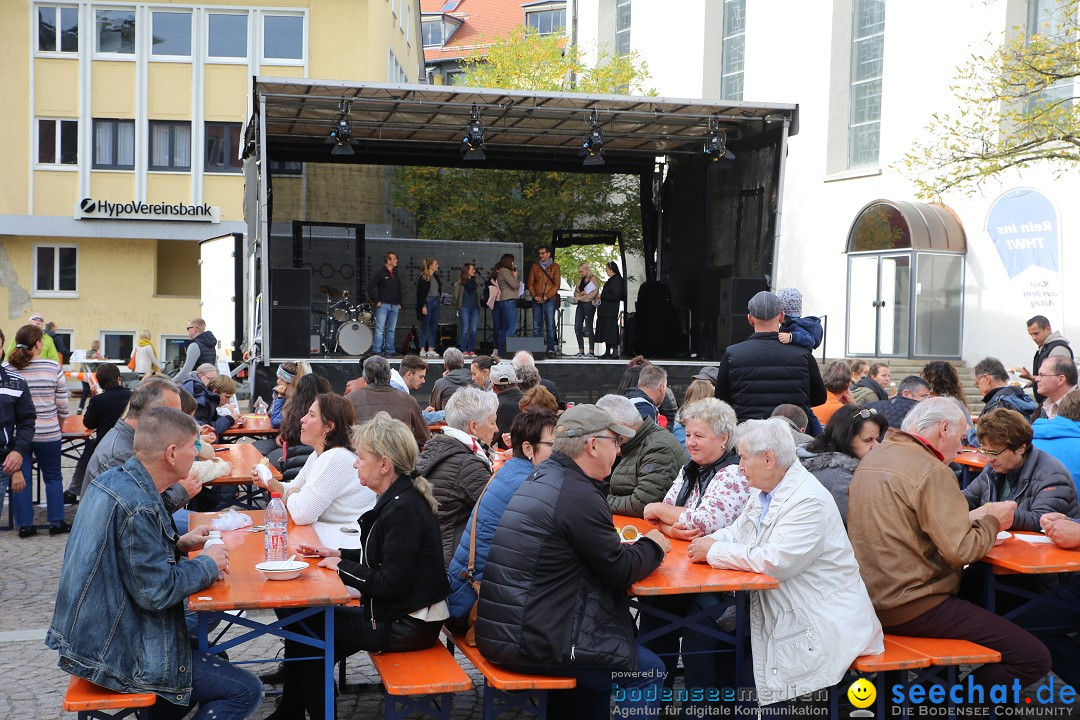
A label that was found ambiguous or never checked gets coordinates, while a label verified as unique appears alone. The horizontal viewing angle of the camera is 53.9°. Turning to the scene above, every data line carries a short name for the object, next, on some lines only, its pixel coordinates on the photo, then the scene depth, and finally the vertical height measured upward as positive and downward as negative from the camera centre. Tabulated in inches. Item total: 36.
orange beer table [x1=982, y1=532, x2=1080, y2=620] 168.7 -38.1
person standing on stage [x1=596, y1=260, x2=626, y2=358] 697.0 +4.5
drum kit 660.1 -9.6
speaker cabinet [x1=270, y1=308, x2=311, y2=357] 529.0 -11.5
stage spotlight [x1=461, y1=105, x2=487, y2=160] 542.3 +90.4
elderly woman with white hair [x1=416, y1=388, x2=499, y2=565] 192.9 -30.0
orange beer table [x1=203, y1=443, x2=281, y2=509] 270.5 -43.7
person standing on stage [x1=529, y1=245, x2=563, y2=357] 700.0 +18.1
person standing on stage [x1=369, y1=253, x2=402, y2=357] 667.4 +7.0
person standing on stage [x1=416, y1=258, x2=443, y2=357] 713.0 +6.8
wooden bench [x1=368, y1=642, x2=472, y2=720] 147.1 -52.0
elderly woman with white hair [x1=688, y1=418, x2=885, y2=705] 154.9 -39.3
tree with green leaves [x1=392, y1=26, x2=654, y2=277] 781.2 +98.0
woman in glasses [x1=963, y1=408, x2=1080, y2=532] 191.6 -26.5
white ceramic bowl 157.9 -38.9
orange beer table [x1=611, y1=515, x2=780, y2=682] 155.7 -39.7
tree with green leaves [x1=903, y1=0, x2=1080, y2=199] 503.2 +102.9
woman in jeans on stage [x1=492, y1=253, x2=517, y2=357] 697.6 +11.7
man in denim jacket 132.3 -34.7
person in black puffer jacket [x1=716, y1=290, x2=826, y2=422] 257.9 -12.5
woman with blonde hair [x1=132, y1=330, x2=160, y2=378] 861.5 -41.4
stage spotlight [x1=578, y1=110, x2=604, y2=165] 551.7 +90.5
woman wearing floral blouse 177.9 -33.7
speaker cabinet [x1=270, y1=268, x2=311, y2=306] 534.9 +10.7
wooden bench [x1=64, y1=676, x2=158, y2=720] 132.3 -49.5
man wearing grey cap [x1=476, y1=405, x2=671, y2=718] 144.6 -35.4
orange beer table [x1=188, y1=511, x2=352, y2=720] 144.5 -40.5
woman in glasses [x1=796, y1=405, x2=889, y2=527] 179.5 -21.9
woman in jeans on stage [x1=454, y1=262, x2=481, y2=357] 712.0 +2.7
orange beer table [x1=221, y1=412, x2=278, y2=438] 375.9 -43.6
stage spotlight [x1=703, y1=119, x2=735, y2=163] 565.3 +93.5
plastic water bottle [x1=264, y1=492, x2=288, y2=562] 166.9 -36.0
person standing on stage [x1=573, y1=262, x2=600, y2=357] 725.9 +7.2
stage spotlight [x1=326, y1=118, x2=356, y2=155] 538.0 +88.6
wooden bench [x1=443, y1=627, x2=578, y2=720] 145.6 -51.7
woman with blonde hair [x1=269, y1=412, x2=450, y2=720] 153.6 -36.3
